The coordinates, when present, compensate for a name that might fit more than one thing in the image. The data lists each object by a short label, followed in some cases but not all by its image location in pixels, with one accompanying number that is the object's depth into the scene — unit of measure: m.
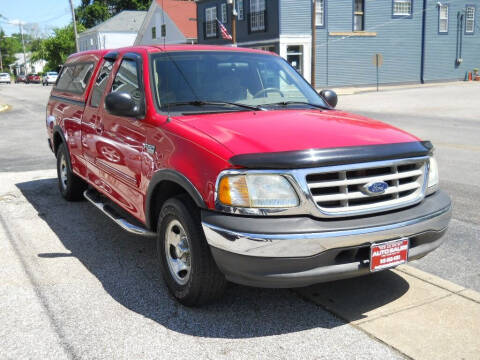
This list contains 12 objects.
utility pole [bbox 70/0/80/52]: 42.25
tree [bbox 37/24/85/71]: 66.12
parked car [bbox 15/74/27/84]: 81.72
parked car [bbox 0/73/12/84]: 79.94
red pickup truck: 3.28
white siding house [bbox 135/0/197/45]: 48.16
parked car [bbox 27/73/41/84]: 72.61
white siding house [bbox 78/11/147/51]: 64.62
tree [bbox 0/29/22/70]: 116.62
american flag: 24.33
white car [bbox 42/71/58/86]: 58.88
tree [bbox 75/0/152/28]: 76.75
